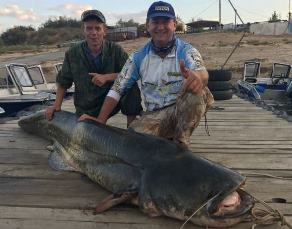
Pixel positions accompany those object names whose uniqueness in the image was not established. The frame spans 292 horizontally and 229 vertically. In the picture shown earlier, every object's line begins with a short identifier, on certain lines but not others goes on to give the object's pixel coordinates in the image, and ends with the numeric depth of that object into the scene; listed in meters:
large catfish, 1.57
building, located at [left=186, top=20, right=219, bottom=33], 40.72
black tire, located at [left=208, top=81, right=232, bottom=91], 5.18
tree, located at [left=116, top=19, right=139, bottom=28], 48.28
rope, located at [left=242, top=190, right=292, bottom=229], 1.61
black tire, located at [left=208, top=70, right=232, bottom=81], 5.25
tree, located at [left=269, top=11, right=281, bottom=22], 42.13
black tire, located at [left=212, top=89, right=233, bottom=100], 5.31
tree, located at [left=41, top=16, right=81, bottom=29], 47.66
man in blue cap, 2.43
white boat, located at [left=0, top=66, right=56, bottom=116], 5.78
